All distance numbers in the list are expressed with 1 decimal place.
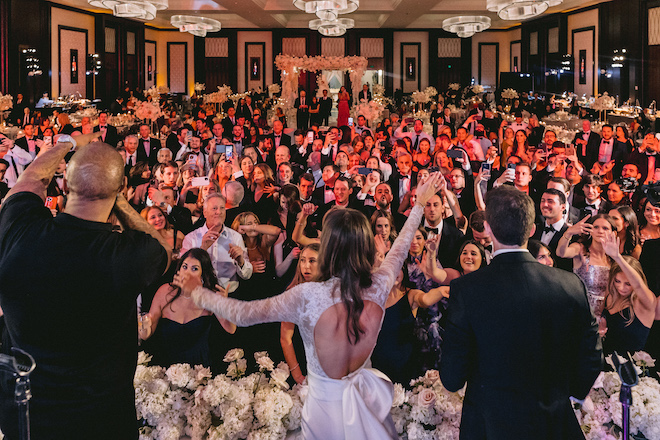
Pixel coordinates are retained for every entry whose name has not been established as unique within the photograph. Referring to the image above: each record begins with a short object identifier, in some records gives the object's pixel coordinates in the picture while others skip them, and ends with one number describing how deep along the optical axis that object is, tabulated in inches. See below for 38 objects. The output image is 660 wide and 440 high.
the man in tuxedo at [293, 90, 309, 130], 488.4
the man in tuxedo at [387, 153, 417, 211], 211.6
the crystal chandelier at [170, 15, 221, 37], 388.5
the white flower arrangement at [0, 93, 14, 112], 346.7
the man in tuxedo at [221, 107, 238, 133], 378.8
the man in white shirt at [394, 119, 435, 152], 326.3
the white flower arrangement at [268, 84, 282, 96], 603.5
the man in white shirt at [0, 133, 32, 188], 231.6
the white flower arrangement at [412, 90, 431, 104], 543.2
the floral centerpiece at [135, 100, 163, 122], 331.6
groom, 60.7
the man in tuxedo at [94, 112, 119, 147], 318.3
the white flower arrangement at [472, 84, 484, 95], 619.7
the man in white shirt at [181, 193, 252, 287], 137.0
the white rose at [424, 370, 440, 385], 88.7
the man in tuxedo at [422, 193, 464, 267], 144.9
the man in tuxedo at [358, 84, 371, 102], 537.3
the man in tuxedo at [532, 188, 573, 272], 146.0
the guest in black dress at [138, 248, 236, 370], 107.9
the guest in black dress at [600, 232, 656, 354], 102.6
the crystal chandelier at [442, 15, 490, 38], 350.9
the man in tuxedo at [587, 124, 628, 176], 271.6
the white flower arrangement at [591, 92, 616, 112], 392.5
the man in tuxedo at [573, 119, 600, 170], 285.0
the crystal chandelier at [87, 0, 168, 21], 252.1
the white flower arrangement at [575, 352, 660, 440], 81.7
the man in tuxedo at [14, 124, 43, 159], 266.4
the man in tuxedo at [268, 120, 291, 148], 312.0
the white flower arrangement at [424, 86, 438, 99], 579.6
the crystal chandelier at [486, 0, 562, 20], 238.8
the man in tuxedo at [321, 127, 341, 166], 273.4
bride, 63.7
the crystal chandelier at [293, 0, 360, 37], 263.7
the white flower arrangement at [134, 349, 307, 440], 85.0
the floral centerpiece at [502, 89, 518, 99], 590.2
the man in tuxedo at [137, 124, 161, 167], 274.9
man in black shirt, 58.1
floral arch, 565.6
